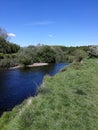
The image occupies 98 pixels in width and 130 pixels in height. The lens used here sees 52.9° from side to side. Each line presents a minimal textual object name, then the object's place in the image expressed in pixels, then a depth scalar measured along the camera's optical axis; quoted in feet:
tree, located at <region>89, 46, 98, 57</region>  47.50
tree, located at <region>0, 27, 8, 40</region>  119.54
